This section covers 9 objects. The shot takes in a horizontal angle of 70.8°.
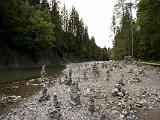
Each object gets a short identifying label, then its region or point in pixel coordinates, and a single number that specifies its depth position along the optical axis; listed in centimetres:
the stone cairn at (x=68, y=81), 712
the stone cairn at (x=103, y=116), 416
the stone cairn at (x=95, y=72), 896
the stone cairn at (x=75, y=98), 483
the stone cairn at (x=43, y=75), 825
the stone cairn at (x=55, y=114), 411
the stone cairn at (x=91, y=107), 453
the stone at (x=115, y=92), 575
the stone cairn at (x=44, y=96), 520
